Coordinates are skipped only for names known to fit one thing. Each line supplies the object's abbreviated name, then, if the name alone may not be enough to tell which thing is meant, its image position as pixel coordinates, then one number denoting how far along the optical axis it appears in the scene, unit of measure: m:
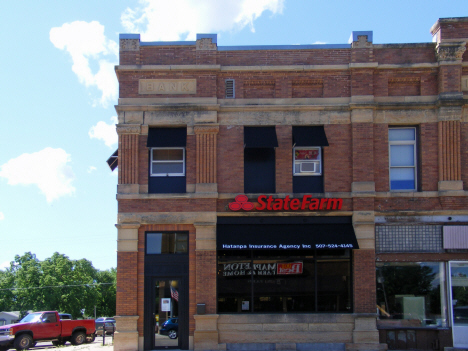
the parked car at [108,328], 39.41
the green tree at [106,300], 83.00
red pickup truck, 22.09
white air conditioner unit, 16.58
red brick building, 15.77
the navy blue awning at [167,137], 16.25
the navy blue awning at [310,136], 16.14
